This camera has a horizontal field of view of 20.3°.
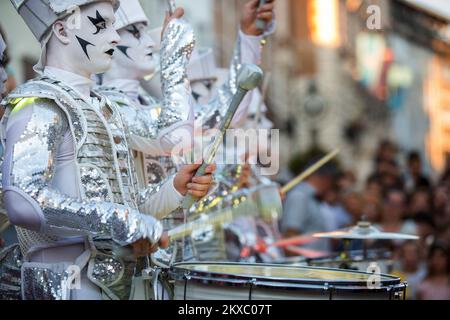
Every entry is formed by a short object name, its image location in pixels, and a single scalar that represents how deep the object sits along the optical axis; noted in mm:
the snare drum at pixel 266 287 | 4359
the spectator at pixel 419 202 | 11221
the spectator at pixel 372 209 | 11134
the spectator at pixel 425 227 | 10250
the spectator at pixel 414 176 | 13456
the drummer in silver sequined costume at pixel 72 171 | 4176
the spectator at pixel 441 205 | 11359
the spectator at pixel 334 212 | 10938
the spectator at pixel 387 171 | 13180
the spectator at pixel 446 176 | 12870
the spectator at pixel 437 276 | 9234
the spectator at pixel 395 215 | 10789
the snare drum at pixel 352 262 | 6852
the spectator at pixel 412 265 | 9320
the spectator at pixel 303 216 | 10367
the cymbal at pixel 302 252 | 8095
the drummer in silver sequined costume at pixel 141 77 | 5852
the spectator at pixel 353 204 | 11242
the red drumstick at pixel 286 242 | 7900
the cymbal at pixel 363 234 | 6199
